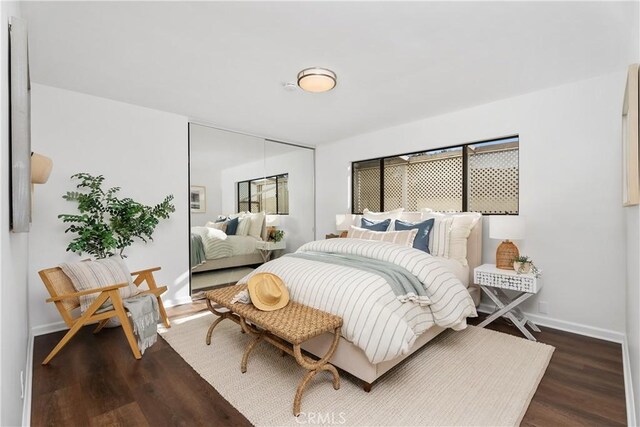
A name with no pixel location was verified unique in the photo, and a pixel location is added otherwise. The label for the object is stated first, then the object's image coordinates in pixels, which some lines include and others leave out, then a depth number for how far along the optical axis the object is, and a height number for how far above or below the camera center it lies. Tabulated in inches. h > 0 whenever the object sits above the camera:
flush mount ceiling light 102.1 +45.7
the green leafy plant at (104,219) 116.3 -3.7
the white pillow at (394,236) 128.3 -10.9
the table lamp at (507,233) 112.5 -7.9
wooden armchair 91.0 -29.3
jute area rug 68.5 -46.3
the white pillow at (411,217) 149.2 -2.7
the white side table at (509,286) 106.8 -27.3
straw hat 87.6 -24.4
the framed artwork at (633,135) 55.2 +14.5
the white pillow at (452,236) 130.0 -10.6
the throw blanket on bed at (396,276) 85.6 -19.3
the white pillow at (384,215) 156.7 -2.0
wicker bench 69.7 -28.5
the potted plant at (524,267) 111.0 -20.4
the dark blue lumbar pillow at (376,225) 143.7 -6.5
